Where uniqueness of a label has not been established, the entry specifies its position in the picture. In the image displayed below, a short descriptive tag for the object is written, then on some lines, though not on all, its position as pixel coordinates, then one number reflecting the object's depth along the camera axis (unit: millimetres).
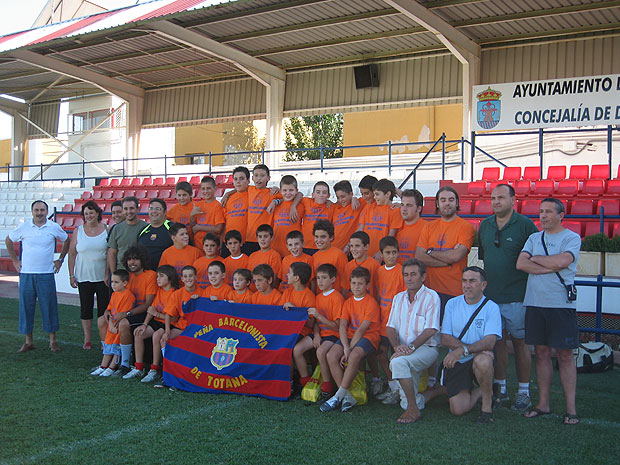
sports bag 6055
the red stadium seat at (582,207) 9695
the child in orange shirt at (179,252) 6535
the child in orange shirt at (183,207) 6972
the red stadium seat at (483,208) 10197
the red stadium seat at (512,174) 12656
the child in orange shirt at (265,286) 5727
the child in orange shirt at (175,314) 6012
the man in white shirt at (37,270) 7227
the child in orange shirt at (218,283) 5984
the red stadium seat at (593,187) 10688
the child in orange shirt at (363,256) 5539
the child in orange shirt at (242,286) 5849
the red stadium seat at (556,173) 12534
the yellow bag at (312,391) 5145
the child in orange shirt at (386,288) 5340
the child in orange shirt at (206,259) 6309
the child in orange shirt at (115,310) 6230
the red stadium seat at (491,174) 13105
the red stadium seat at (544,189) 10984
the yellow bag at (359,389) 5109
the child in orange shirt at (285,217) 6594
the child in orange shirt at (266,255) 6148
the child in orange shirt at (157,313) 6082
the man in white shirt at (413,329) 4789
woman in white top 7059
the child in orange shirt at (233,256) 6309
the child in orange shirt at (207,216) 6989
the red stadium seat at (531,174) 12703
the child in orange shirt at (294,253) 5887
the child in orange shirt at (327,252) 5806
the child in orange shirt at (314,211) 6434
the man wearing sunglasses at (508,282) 5082
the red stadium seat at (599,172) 11923
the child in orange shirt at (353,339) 4977
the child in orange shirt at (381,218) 5953
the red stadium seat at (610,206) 9523
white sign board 11453
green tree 38406
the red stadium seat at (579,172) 12031
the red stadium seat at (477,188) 11486
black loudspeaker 16944
